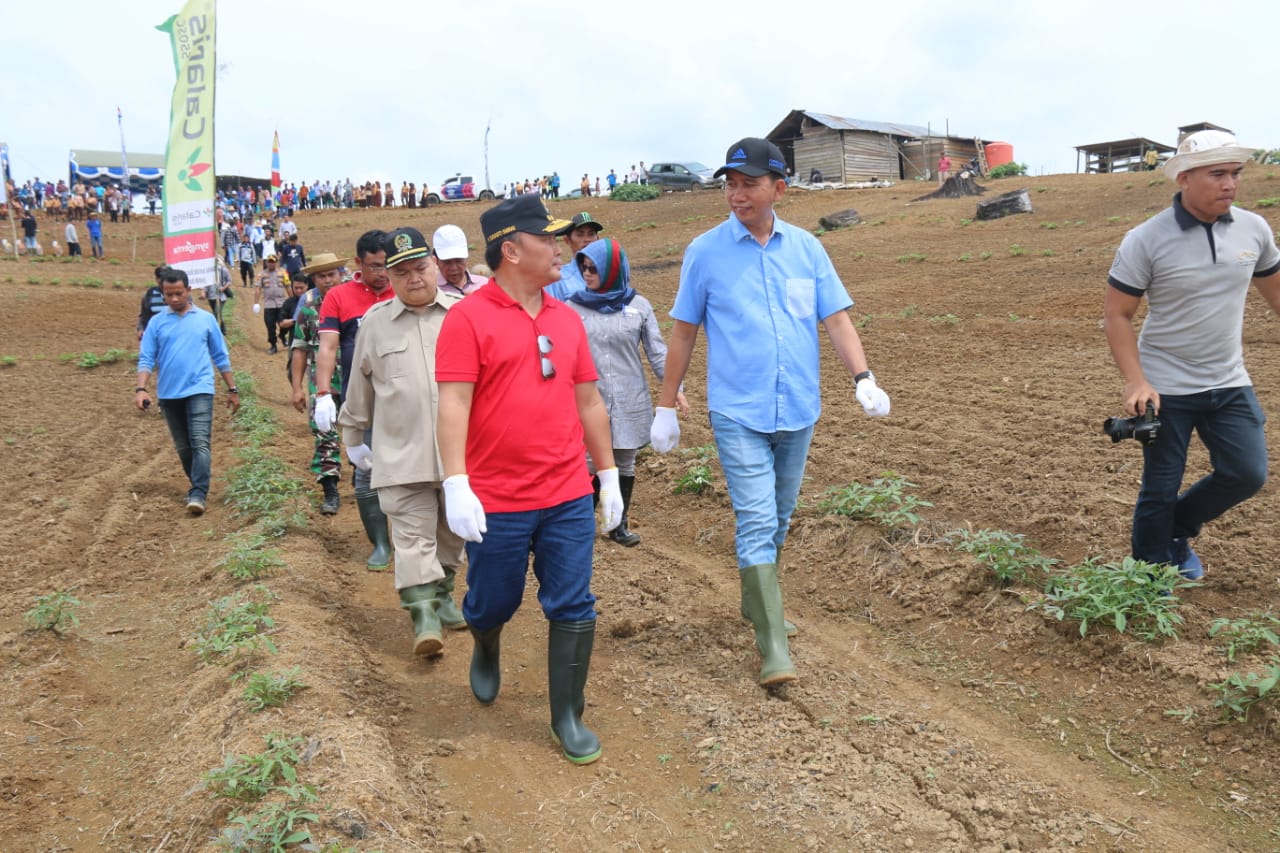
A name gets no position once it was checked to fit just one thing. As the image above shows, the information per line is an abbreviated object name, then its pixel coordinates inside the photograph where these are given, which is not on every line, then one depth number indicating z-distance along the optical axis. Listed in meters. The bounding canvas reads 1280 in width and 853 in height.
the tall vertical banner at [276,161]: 41.09
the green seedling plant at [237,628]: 4.41
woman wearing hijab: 5.83
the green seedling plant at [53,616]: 5.03
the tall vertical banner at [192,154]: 12.34
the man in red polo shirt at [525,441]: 3.46
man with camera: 4.02
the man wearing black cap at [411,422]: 4.48
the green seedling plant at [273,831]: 2.86
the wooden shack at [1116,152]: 36.38
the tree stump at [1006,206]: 22.36
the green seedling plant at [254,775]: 3.15
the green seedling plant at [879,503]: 5.62
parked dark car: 40.61
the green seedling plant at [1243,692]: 3.51
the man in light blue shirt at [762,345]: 4.09
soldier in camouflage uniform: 6.83
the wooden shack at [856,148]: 38.50
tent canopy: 45.25
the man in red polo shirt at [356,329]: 5.77
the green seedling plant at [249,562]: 5.59
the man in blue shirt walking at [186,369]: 7.51
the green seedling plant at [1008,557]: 4.78
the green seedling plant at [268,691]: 3.81
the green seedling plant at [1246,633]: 3.83
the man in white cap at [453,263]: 4.97
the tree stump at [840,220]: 24.92
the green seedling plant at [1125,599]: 4.11
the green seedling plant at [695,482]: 7.13
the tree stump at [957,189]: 27.28
